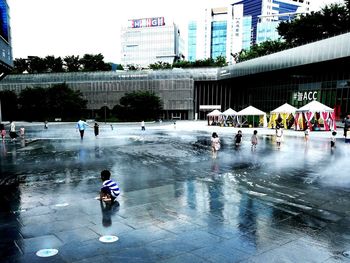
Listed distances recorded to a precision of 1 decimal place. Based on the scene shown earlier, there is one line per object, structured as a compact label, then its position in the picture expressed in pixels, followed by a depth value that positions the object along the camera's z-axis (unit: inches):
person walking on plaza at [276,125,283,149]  771.0
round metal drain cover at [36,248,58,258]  187.9
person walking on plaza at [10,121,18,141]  990.4
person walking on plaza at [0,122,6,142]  948.6
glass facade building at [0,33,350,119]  1648.6
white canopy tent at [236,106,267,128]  1699.1
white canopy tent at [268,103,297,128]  1494.8
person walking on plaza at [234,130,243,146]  790.5
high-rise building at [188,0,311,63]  5689.0
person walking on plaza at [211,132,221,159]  604.1
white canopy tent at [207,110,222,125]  1913.1
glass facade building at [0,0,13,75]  1111.6
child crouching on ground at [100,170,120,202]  301.4
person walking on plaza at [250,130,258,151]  701.3
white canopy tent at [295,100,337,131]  1332.4
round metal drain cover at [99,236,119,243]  208.7
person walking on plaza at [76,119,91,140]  989.5
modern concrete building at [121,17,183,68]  5201.8
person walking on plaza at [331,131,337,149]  762.2
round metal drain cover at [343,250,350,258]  191.6
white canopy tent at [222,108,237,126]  1794.0
